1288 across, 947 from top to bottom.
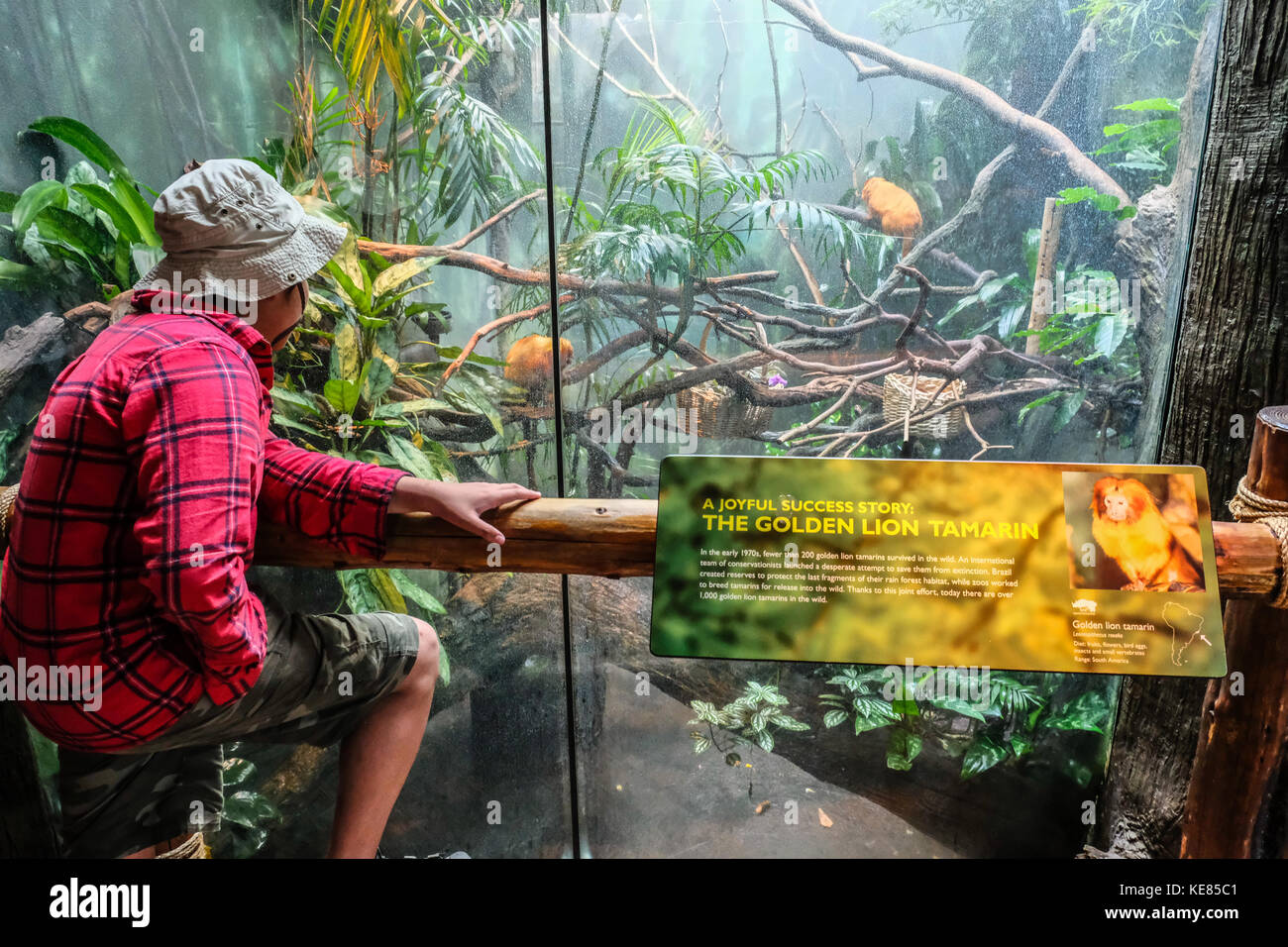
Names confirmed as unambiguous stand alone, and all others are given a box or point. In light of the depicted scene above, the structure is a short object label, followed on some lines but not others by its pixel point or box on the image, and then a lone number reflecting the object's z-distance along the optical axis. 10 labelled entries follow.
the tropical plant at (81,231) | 1.96
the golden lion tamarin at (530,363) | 2.17
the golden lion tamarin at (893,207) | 2.09
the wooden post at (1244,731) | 1.49
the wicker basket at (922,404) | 2.16
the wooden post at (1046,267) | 2.09
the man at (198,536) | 1.12
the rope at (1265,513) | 1.37
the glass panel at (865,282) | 2.02
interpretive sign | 1.30
